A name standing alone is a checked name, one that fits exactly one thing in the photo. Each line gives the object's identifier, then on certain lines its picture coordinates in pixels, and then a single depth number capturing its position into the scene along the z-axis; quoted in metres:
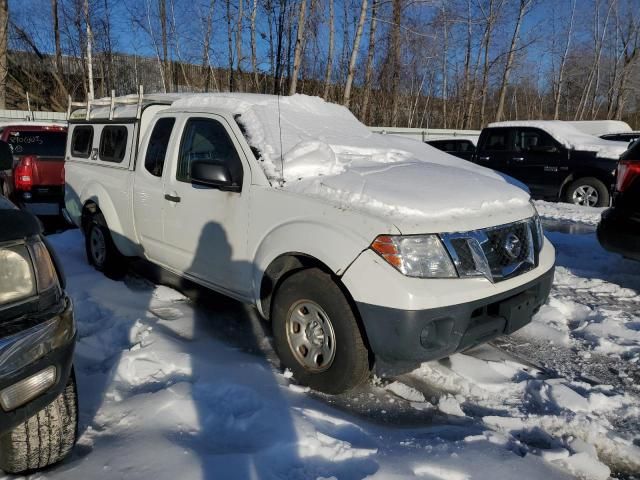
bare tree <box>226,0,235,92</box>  16.33
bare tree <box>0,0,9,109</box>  18.78
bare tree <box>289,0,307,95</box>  12.60
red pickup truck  7.52
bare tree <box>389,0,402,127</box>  17.33
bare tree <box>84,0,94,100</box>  17.44
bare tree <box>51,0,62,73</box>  21.14
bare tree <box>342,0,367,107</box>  14.30
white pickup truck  2.65
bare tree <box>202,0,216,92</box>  16.98
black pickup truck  9.96
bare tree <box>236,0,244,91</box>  16.03
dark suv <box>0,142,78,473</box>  1.86
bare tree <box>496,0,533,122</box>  24.12
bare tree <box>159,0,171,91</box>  18.56
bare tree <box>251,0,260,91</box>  15.47
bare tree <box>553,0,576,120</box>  31.08
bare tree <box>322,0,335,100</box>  17.37
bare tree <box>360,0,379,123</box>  17.41
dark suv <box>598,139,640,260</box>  4.41
